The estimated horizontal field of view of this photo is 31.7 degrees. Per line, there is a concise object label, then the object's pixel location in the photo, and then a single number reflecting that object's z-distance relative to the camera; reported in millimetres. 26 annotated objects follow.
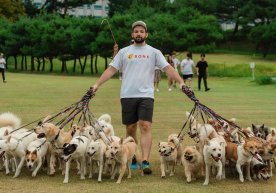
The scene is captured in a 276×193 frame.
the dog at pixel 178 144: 8352
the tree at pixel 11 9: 63938
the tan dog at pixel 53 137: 7801
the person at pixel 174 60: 24972
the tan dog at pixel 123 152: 7590
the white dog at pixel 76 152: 7461
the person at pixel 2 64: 30347
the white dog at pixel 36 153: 7559
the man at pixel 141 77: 8094
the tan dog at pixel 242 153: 7379
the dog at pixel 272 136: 8070
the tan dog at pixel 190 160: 7570
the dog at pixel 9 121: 9055
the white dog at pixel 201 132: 8242
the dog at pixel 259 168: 7547
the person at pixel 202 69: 25297
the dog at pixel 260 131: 8872
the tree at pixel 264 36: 58228
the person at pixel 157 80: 24453
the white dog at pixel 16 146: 7774
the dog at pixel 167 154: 7840
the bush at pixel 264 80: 31822
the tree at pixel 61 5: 71562
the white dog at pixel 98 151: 7602
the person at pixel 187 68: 25562
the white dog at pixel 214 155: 7293
